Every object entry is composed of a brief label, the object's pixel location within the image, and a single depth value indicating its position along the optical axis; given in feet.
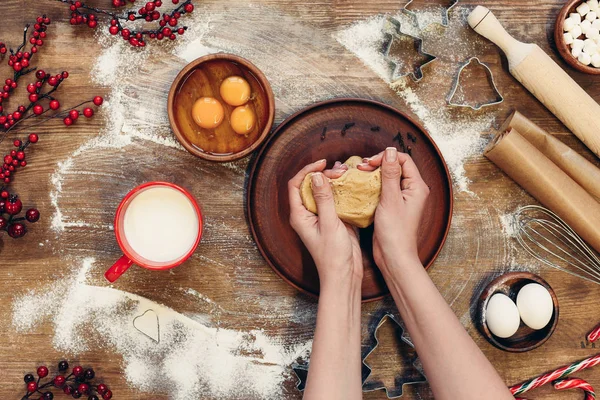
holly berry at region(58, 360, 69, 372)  3.80
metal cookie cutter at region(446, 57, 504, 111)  3.85
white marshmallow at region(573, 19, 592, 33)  3.78
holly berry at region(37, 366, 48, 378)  3.79
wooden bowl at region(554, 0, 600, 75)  3.73
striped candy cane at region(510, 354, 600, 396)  3.88
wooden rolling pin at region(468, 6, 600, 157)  3.74
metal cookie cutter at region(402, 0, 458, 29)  3.81
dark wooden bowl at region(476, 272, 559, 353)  3.79
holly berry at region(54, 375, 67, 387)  3.74
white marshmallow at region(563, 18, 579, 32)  3.79
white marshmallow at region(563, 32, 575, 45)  3.81
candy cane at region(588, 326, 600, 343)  3.93
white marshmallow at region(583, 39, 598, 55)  3.78
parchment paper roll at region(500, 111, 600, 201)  3.80
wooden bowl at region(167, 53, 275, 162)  3.58
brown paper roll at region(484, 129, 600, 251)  3.67
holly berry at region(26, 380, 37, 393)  3.76
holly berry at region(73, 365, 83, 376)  3.76
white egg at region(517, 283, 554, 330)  3.69
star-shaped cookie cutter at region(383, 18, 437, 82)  3.84
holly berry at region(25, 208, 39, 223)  3.74
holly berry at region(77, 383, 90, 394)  3.76
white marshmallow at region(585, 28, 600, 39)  3.77
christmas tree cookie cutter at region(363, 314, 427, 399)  3.87
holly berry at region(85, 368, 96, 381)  3.80
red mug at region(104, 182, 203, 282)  3.50
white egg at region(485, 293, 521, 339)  3.71
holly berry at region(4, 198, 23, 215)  3.70
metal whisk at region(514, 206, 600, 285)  3.98
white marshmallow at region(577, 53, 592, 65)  3.78
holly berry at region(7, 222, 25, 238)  3.72
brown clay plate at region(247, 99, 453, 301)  3.74
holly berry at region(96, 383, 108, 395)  3.80
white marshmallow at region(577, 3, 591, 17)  3.80
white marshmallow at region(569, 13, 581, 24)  3.80
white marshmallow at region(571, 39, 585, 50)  3.80
